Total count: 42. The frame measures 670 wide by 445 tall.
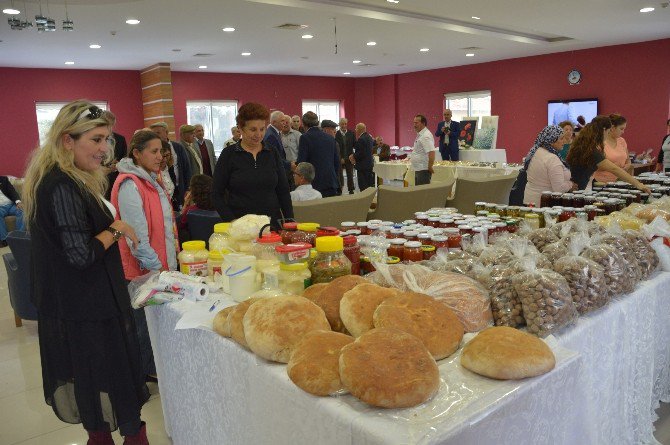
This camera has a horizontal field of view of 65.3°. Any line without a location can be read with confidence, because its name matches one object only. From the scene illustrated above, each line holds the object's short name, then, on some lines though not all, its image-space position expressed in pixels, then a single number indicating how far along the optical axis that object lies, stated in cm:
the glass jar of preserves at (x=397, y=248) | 187
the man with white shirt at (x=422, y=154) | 743
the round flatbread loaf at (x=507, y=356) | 113
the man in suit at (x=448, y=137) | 998
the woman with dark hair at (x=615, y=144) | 466
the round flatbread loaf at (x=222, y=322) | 146
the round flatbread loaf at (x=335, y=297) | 140
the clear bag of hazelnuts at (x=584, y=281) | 152
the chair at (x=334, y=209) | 409
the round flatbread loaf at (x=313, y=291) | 147
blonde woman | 177
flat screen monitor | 1109
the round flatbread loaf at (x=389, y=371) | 103
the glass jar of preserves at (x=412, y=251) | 183
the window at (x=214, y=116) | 1321
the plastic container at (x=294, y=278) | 162
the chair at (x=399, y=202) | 492
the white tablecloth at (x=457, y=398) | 105
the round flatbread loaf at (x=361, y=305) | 131
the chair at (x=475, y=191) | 538
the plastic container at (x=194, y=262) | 198
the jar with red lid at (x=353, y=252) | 176
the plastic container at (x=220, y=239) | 198
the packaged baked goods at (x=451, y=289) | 139
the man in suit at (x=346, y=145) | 1031
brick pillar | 1089
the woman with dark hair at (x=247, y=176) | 311
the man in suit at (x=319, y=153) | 594
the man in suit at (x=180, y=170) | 653
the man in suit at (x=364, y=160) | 957
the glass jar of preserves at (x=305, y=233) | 182
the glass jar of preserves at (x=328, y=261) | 162
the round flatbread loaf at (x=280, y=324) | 126
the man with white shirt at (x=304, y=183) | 446
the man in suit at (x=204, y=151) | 796
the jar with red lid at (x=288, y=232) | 182
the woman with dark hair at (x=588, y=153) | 384
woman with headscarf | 368
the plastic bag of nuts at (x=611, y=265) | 165
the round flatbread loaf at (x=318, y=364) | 111
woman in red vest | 247
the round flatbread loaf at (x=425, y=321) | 122
